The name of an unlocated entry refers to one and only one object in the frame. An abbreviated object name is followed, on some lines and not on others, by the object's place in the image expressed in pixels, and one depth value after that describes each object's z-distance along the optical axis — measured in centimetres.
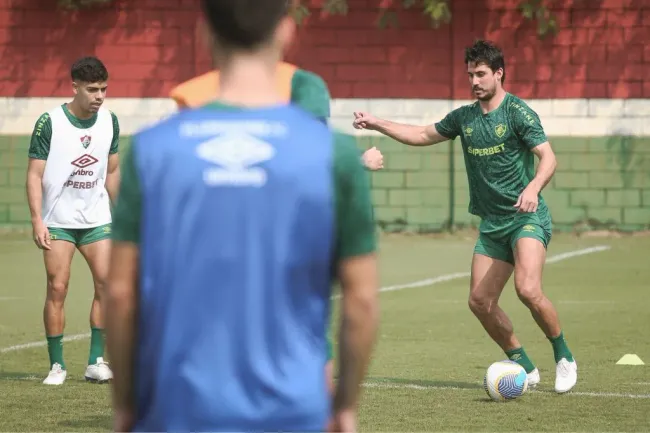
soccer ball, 1687
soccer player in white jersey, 1875
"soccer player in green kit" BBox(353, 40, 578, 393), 1773
